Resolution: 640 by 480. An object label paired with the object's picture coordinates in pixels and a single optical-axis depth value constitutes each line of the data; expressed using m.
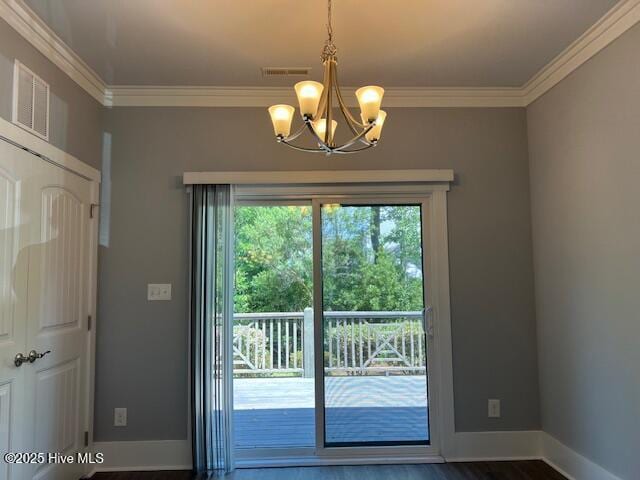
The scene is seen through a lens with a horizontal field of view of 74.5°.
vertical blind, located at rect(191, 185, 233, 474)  2.86
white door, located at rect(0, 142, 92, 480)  2.23
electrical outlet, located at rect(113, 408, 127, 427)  2.94
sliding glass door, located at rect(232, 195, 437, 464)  3.12
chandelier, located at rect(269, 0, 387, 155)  1.68
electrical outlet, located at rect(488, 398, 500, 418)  3.05
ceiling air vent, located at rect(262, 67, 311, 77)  2.81
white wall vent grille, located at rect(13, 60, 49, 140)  2.18
